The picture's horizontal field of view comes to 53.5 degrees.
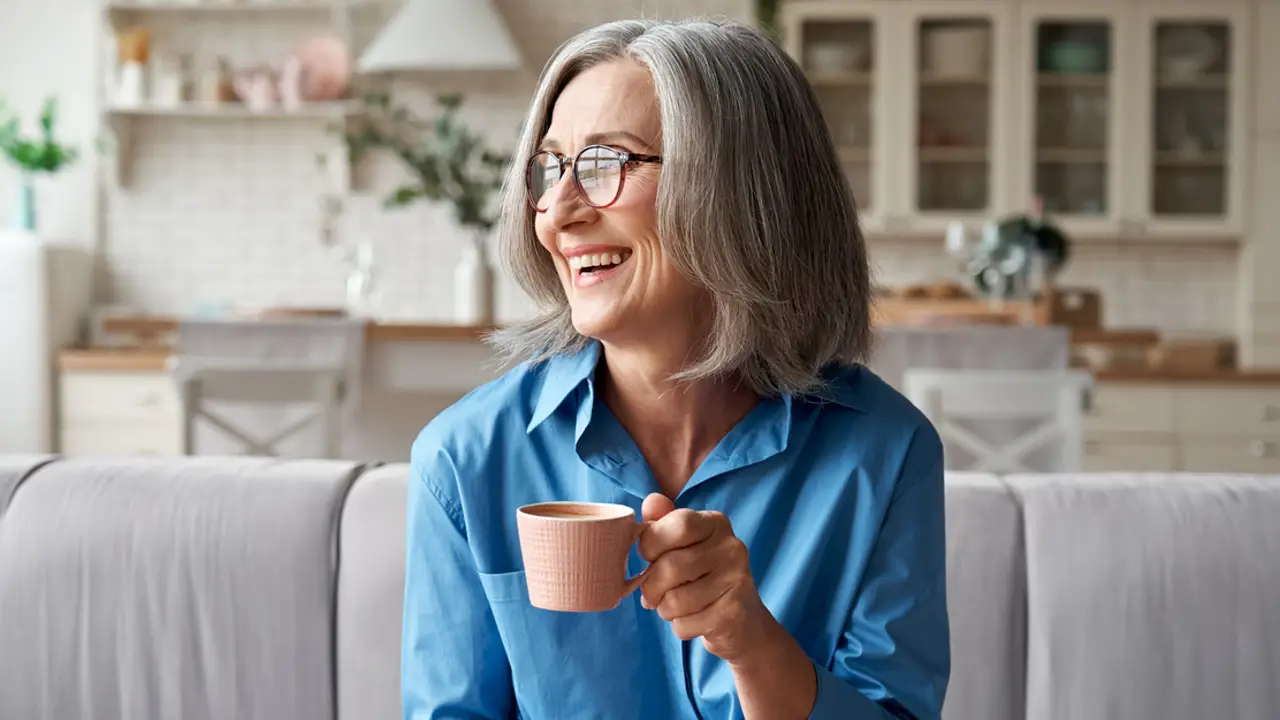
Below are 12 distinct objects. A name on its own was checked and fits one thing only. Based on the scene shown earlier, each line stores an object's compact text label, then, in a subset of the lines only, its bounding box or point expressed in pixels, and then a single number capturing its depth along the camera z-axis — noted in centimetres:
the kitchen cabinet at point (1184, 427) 466
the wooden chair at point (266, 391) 316
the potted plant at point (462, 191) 372
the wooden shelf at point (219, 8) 529
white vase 378
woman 97
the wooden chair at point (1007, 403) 291
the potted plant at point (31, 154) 494
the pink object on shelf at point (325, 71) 533
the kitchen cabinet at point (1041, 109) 511
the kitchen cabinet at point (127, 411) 485
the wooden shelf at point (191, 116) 529
